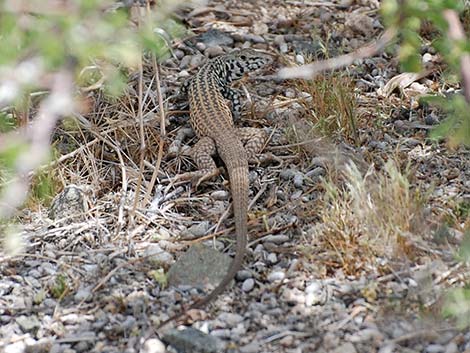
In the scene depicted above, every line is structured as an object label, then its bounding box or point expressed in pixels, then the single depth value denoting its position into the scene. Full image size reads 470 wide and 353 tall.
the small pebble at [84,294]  9.40
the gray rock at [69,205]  10.60
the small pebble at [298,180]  11.12
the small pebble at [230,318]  8.94
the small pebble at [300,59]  13.71
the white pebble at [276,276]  9.47
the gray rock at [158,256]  9.85
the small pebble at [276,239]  10.08
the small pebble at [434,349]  8.30
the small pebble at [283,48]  14.17
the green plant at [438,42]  6.38
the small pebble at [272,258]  9.80
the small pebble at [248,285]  9.39
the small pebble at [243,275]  9.55
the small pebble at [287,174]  11.30
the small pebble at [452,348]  8.25
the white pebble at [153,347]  8.51
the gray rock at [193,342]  8.45
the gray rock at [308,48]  13.85
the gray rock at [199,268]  9.53
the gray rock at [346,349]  8.32
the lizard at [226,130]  10.48
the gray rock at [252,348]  8.49
